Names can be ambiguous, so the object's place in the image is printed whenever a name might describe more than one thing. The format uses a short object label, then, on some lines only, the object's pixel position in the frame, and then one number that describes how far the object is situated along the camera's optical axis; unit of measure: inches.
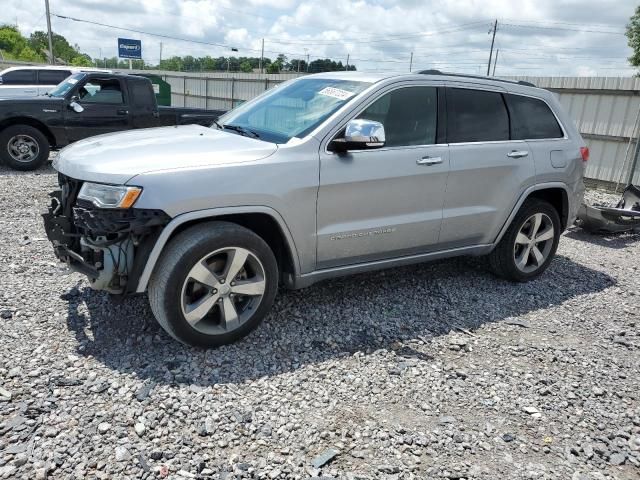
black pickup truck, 366.0
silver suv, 127.8
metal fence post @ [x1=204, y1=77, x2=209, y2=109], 991.0
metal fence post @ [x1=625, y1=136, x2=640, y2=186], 381.7
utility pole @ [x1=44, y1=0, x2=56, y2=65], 1485.7
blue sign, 1280.8
